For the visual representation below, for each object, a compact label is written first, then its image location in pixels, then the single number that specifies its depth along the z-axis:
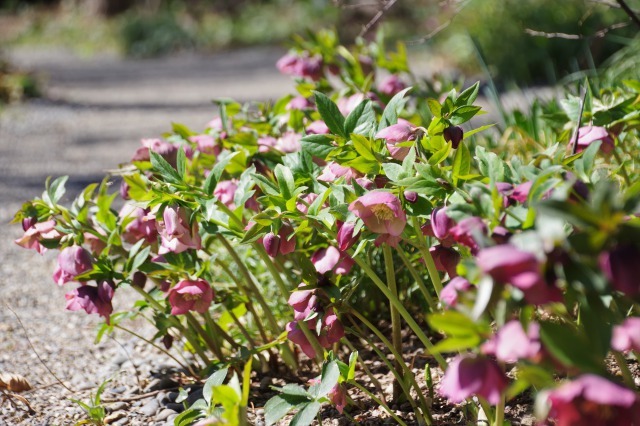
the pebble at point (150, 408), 1.63
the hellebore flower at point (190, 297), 1.52
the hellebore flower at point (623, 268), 1.18
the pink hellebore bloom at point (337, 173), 1.44
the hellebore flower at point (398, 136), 1.43
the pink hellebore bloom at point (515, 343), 1.18
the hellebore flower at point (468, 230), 1.26
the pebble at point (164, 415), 1.62
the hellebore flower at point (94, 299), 1.52
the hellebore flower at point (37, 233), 1.54
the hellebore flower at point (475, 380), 1.20
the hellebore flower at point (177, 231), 1.44
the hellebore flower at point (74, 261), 1.51
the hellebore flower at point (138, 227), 1.53
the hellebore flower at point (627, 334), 1.20
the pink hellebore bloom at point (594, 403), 1.16
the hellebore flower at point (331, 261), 1.44
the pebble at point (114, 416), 1.61
